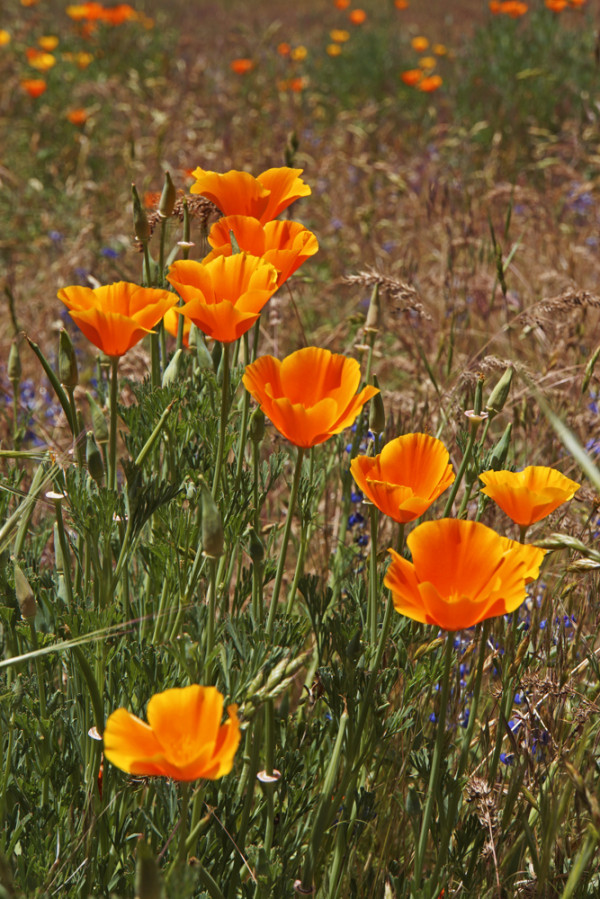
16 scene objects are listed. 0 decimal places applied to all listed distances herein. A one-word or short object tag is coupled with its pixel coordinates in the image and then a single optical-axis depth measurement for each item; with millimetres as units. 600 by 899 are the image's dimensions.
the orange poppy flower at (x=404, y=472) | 1145
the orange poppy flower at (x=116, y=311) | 1169
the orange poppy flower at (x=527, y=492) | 1148
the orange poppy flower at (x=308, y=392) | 1143
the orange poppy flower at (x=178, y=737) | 1051
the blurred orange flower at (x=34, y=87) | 3996
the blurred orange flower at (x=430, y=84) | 4230
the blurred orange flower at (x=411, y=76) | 4563
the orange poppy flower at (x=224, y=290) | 1158
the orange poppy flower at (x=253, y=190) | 1238
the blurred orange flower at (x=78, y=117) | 3688
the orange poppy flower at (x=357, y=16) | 5913
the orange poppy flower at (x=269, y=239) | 1213
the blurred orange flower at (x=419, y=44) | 5617
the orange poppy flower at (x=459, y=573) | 1095
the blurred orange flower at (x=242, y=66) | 4469
